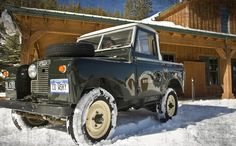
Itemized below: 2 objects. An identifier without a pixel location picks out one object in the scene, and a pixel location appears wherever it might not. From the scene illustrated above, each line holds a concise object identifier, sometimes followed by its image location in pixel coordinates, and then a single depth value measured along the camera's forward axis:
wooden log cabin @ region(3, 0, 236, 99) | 8.59
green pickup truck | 4.15
